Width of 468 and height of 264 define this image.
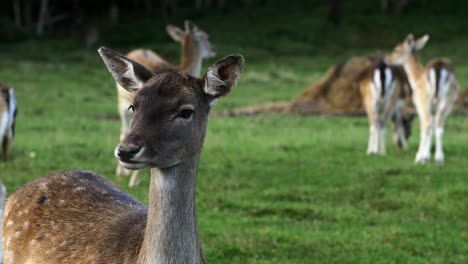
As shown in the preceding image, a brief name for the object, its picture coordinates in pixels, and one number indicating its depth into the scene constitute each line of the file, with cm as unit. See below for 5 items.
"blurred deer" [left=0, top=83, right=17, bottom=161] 1276
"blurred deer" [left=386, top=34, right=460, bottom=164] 1497
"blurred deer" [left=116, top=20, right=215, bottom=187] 1355
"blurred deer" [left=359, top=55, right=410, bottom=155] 1652
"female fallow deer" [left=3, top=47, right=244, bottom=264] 460
